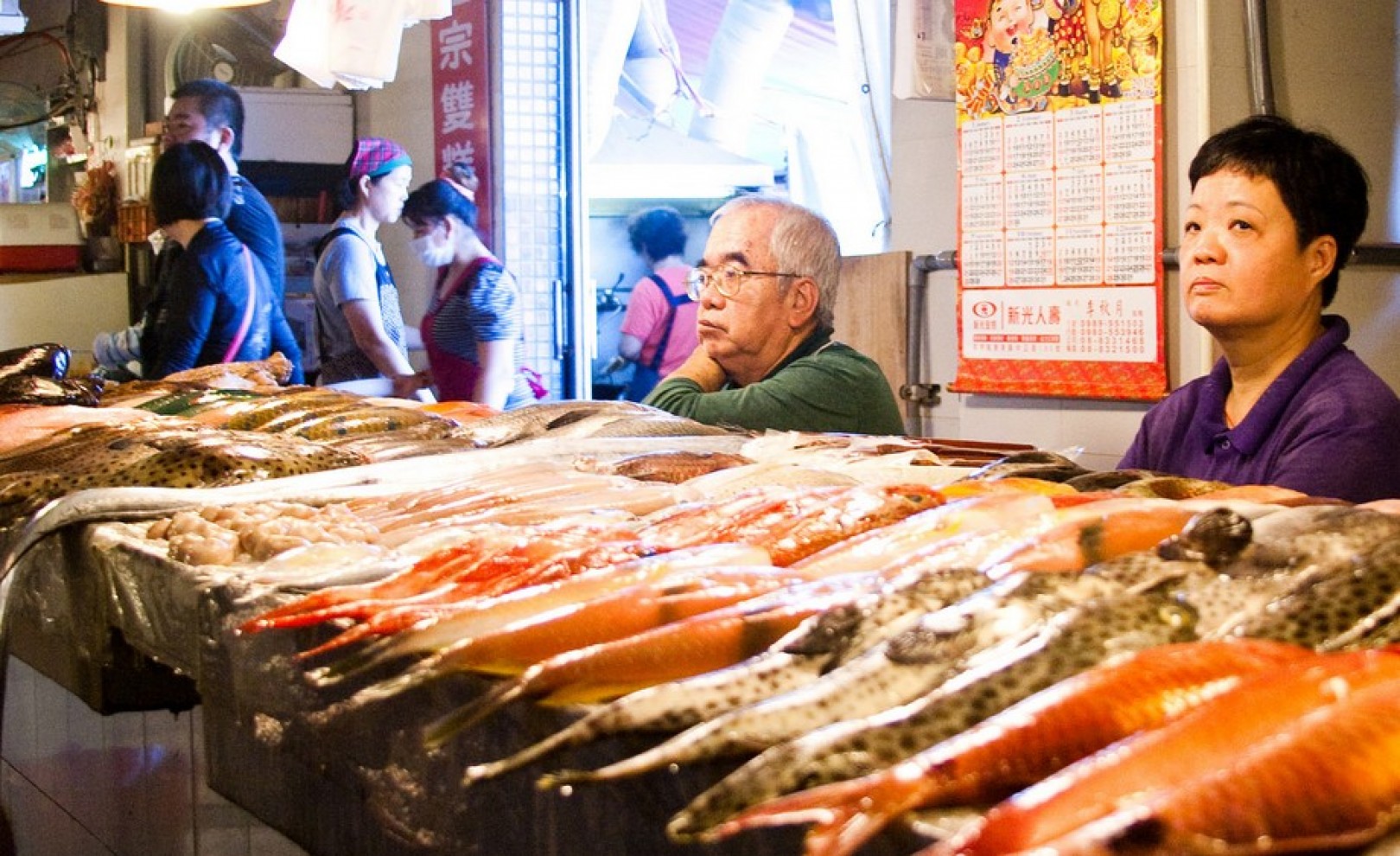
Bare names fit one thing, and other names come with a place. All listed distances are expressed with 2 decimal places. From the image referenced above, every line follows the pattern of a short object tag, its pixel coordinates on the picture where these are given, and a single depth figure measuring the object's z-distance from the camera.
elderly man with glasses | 3.87
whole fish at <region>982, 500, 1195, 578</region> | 1.27
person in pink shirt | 8.00
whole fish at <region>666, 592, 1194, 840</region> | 0.90
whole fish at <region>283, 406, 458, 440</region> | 3.10
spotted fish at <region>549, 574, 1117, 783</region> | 0.98
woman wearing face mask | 7.53
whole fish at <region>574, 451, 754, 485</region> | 2.29
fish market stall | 0.81
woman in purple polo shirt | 2.77
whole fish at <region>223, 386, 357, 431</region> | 3.36
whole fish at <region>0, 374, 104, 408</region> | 3.55
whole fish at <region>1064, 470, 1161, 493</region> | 1.86
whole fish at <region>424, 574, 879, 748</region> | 1.14
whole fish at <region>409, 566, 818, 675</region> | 1.24
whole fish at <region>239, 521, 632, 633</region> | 1.45
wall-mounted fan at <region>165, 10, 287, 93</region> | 9.85
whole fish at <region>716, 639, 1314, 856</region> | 0.83
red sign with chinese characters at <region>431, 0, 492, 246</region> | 7.96
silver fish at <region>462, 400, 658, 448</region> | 2.93
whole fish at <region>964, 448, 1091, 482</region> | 2.01
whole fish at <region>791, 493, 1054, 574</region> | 1.45
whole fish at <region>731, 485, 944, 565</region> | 1.59
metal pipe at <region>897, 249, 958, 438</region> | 5.52
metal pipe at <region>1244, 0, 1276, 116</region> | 4.31
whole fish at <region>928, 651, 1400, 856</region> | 0.74
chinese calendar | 4.53
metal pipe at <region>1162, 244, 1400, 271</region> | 4.48
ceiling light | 4.43
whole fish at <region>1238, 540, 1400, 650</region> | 1.01
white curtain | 6.04
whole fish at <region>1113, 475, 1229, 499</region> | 1.80
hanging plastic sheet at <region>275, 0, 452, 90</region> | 5.71
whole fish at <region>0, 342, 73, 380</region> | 3.70
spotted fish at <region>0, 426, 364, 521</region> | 2.52
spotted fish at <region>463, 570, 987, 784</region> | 1.05
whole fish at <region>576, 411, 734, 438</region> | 2.79
